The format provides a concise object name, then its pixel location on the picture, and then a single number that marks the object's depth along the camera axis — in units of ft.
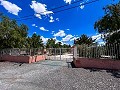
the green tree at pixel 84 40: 73.40
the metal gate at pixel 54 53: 35.07
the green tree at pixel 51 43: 83.06
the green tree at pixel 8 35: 31.48
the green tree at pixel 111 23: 24.11
